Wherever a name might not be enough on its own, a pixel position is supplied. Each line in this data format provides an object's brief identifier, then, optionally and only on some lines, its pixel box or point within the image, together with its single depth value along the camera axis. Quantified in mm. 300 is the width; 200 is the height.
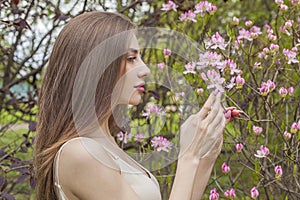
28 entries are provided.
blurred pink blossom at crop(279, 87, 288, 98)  2512
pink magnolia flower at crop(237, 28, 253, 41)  2893
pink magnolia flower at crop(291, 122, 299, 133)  2574
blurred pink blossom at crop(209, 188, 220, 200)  2459
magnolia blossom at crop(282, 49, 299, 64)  2766
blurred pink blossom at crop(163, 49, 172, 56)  2883
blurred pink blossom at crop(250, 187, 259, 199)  2451
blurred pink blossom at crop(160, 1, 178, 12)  3281
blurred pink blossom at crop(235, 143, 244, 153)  2677
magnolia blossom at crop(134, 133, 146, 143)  3145
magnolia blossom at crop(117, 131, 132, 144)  3104
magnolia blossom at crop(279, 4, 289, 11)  2959
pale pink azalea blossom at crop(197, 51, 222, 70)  2428
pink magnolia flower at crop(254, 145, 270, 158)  2607
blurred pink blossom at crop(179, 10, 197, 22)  3062
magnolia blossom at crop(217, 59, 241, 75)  2532
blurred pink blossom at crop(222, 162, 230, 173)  2588
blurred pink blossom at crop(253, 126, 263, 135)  2709
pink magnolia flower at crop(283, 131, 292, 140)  2666
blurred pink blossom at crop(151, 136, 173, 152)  2378
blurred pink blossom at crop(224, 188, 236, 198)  2516
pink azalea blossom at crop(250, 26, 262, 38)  2864
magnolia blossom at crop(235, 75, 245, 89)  2508
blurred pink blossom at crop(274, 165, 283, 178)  2445
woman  1604
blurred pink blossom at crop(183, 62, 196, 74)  2631
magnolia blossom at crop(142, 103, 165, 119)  2834
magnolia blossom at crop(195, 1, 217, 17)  2945
